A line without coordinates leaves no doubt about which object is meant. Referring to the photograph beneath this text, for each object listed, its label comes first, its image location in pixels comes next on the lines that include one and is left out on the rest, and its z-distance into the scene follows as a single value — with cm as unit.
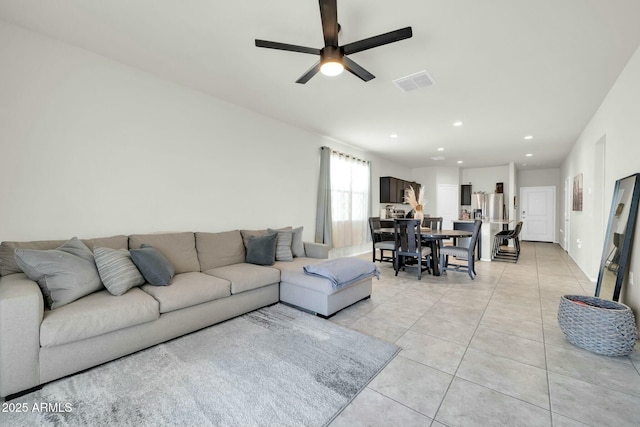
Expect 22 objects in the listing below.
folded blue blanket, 287
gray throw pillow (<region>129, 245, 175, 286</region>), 246
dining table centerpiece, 472
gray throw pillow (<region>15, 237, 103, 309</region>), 196
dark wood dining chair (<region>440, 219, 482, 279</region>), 445
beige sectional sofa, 166
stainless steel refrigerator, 905
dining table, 437
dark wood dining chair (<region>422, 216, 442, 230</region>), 554
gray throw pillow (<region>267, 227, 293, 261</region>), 373
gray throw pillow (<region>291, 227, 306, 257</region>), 401
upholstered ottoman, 286
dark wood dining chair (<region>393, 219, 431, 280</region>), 437
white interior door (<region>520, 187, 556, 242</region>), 949
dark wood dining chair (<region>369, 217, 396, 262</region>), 517
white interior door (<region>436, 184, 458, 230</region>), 951
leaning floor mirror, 252
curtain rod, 559
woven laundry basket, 207
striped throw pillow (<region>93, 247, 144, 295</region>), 222
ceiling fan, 184
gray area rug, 151
